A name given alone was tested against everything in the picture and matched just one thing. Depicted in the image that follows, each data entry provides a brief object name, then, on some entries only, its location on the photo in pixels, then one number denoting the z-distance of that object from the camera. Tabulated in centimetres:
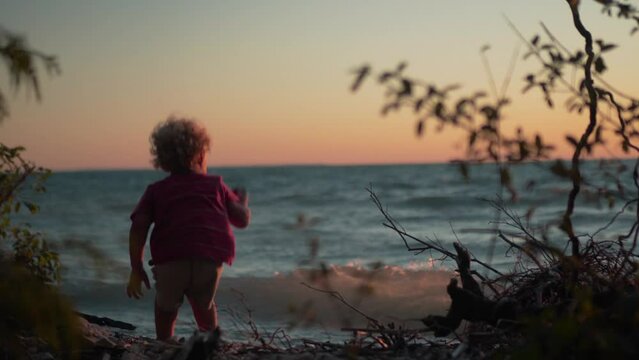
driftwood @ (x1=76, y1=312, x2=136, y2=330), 501
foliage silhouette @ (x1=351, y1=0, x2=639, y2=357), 263
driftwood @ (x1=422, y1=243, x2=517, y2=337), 334
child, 455
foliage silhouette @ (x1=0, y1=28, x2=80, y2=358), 244
